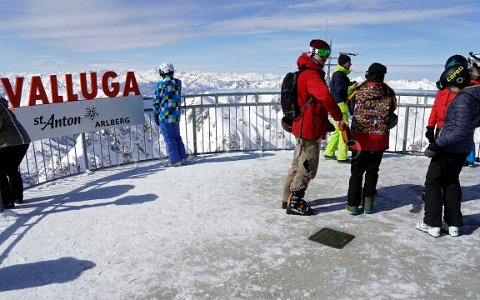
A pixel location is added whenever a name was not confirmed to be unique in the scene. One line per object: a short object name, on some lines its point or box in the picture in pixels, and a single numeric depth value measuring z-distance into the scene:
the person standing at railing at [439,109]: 4.89
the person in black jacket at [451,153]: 3.60
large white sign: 6.01
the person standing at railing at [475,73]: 5.59
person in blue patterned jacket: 7.02
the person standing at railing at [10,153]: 4.79
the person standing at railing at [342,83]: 6.50
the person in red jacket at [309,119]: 4.18
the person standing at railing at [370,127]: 4.44
